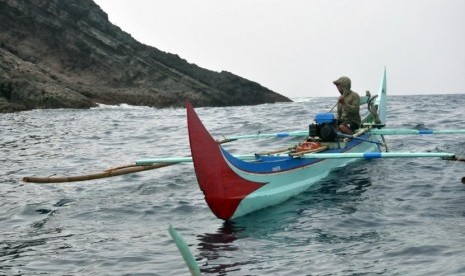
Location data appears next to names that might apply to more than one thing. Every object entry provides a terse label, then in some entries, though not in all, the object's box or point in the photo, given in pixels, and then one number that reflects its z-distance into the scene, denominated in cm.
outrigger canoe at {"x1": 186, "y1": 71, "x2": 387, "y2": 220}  873
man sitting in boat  1438
